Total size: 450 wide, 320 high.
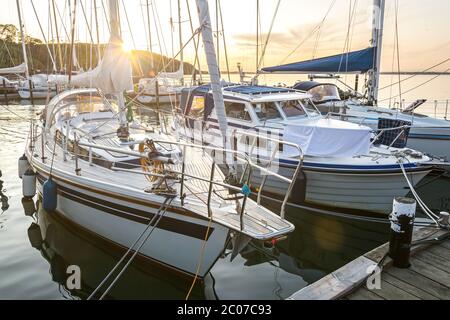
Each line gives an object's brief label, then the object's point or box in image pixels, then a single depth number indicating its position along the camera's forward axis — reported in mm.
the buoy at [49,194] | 6703
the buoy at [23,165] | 9484
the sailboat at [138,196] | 4941
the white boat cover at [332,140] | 8156
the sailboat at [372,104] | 11641
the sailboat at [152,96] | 33719
